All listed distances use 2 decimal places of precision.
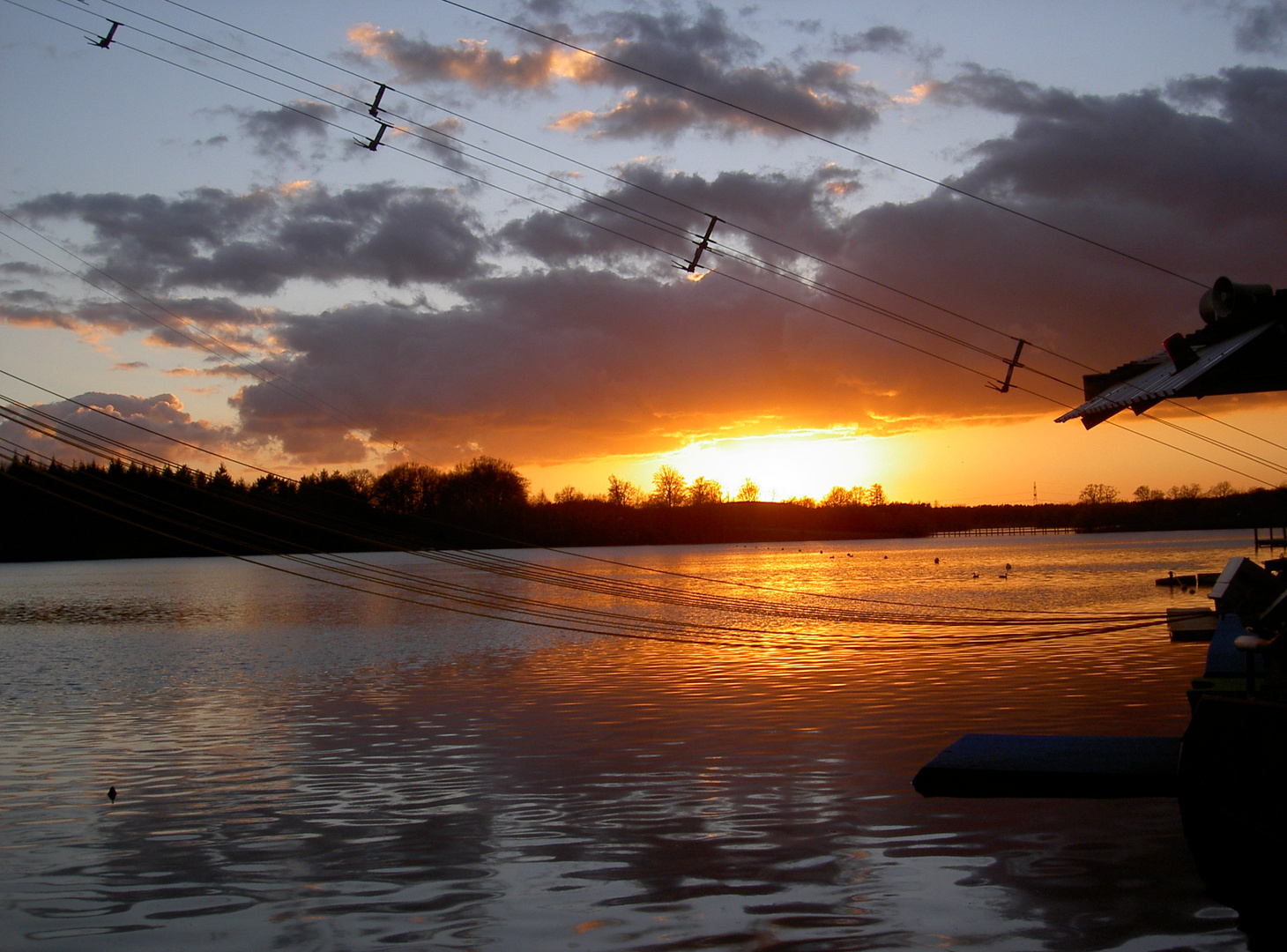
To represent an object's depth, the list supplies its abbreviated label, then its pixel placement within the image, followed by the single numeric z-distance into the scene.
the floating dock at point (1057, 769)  11.22
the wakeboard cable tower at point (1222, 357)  9.84
